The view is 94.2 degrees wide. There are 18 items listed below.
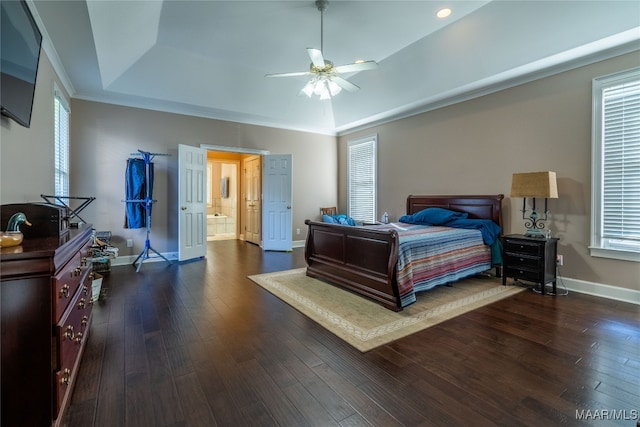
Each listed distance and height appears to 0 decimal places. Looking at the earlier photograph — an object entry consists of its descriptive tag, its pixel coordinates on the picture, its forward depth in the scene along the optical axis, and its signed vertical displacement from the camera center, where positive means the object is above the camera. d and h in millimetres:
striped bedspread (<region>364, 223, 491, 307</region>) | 3074 -601
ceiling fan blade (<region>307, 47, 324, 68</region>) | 3186 +1649
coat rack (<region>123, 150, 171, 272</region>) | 4920 +66
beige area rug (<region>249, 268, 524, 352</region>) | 2559 -1052
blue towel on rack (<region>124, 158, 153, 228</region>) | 4910 +201
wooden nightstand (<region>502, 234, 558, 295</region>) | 3535 -630
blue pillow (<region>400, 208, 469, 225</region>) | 4617 -154
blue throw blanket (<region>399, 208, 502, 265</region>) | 4211 -239
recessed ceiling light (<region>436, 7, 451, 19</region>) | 3614 +2409
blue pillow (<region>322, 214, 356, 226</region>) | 6031 -284
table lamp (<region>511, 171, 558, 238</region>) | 3506 +213
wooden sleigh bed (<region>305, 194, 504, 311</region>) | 3076 -563
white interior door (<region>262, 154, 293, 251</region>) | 6528 +83
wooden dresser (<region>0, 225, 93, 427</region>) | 1244 -576
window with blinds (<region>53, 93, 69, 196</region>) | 3763 +799
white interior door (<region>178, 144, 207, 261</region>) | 5245 +58
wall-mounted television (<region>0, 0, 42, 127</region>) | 1794 +977
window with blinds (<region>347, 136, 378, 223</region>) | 6641 +645
